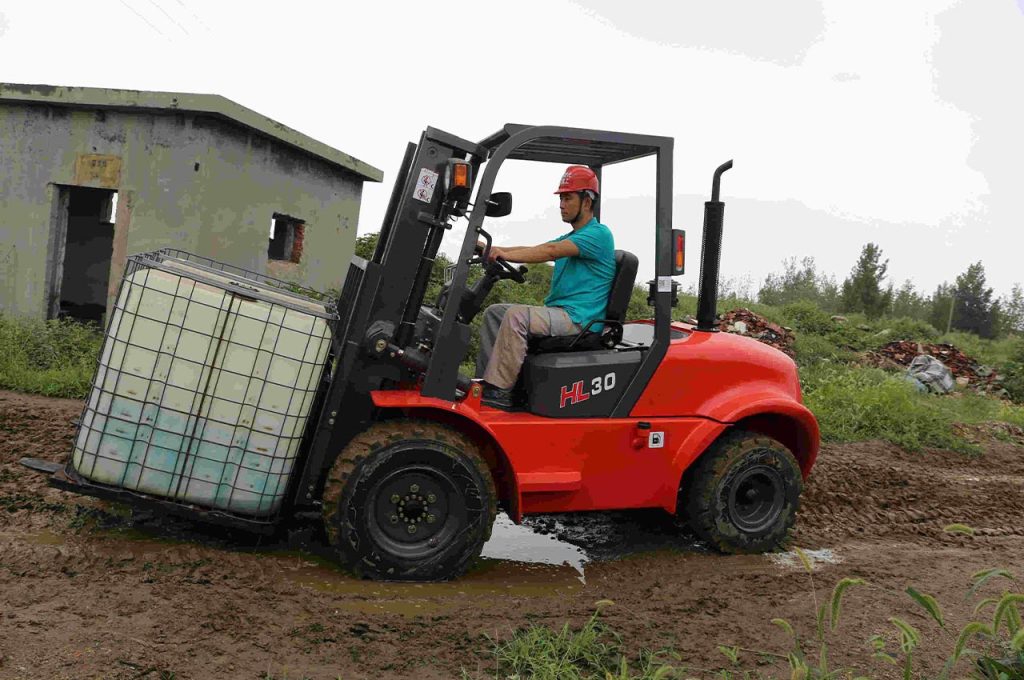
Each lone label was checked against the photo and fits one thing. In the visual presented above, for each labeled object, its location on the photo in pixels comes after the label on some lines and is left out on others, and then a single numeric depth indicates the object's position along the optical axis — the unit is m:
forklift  4.48
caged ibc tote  4.22
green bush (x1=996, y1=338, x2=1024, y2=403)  18.47
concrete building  10.30
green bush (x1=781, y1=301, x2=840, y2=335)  20.88
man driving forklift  4.82
